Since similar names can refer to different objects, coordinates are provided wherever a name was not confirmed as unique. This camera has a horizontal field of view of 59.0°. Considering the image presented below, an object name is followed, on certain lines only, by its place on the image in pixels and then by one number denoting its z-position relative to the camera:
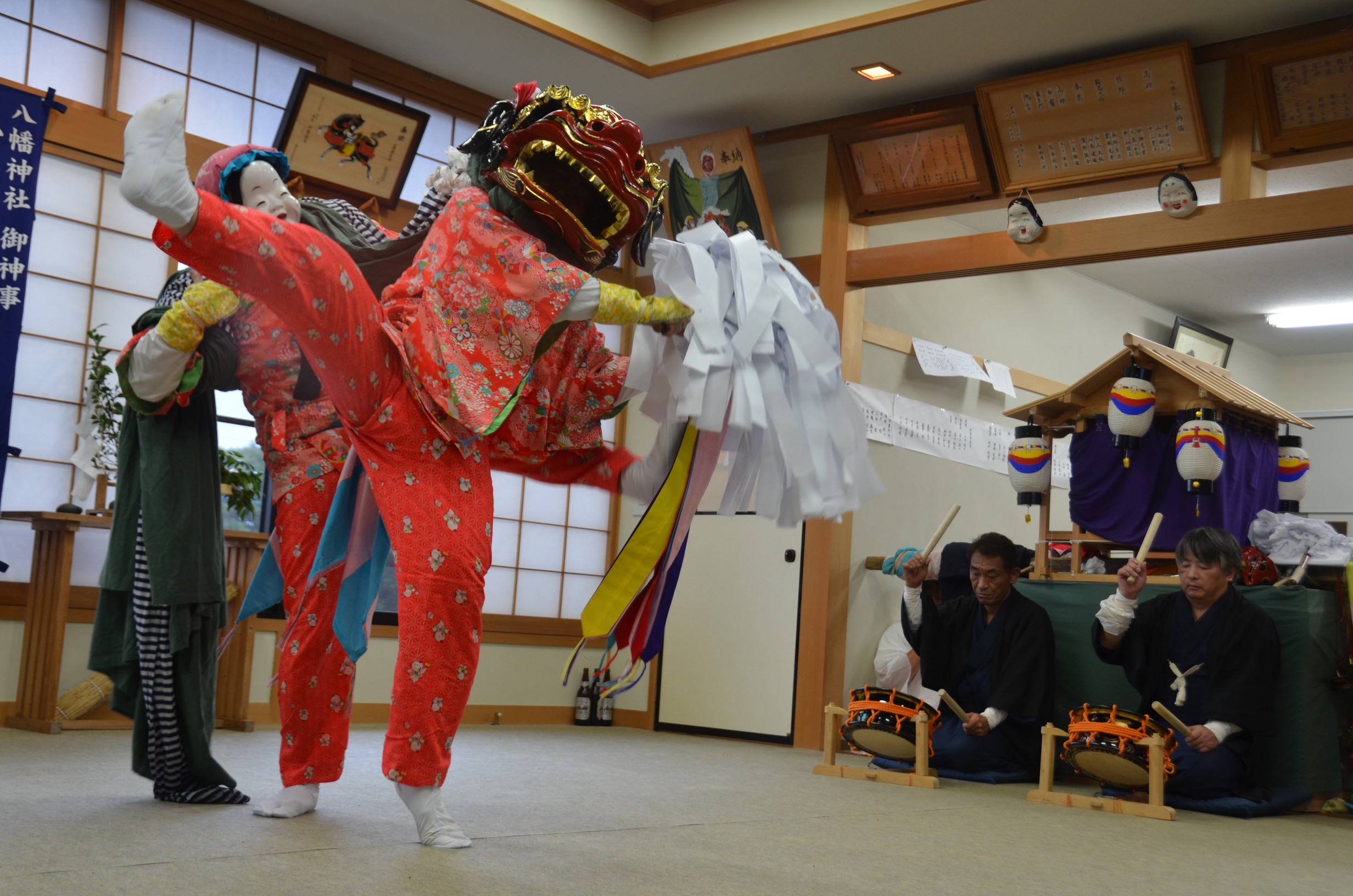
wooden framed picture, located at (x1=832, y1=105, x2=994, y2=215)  4.96
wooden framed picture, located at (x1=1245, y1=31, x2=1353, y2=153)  4.14
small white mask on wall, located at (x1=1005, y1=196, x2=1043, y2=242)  4.79
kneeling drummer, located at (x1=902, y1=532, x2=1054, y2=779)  3.93
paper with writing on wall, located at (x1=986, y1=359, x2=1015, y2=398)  6.42
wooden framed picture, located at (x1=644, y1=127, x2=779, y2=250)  5.42
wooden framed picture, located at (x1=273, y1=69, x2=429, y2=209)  4.72
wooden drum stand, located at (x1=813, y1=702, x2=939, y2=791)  3.71
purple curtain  4.58
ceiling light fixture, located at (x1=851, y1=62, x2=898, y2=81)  4.82
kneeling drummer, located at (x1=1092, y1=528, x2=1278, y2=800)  3.53
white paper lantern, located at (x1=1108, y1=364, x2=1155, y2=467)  4.54
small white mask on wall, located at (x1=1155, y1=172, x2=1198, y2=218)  4.43
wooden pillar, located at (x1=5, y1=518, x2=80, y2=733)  3.91
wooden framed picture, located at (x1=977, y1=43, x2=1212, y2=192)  4.41
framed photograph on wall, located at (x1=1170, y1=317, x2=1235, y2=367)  8.02
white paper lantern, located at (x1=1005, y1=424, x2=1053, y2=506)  4.79
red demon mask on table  4.08
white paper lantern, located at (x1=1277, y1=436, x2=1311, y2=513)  4.90
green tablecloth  3.72
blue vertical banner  3.90
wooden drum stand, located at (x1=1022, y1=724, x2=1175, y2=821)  3.33
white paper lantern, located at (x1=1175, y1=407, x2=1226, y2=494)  4.38
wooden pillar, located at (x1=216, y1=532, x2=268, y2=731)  4.31
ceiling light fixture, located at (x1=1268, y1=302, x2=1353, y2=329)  7.97
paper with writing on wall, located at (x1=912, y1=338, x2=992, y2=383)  5.89
